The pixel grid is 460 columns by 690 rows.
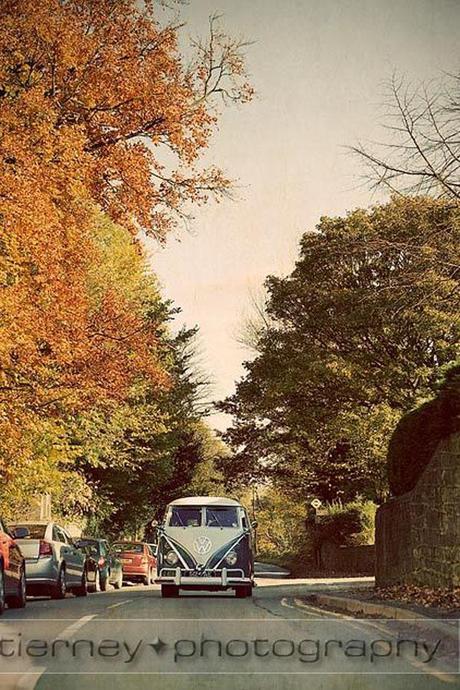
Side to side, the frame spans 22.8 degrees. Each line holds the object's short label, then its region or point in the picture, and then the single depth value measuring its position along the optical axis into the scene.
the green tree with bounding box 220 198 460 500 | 39.69
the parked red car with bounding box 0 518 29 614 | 17.59
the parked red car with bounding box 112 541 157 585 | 39.16
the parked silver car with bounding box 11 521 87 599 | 22.88
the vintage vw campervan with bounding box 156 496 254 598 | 23.59
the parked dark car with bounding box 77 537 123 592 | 28.95
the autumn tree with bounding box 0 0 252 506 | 22.91
